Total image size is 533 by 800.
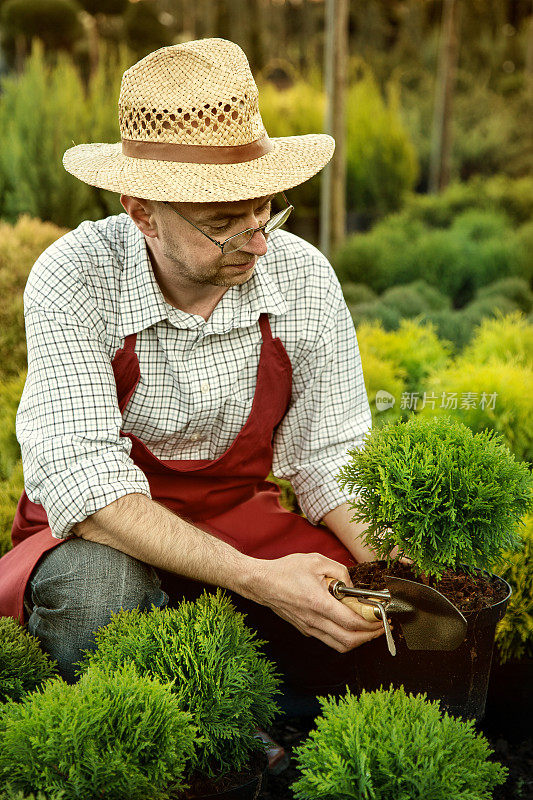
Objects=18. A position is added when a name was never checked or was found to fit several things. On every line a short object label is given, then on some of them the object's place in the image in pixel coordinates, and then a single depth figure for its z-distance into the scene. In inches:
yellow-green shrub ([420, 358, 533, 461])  117.5
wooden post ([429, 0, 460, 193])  335.6
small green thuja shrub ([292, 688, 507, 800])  58.4
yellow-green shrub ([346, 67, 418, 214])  303.4
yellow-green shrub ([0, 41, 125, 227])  168.9
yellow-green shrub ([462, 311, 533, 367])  139.6
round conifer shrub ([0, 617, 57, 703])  72.2
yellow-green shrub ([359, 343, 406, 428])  130.0
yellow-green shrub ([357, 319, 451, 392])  143.3
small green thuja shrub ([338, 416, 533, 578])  68.4
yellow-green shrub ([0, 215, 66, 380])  128.0
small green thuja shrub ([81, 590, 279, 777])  67.5
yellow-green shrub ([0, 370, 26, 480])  120.1
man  78.1
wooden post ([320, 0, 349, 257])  207.8
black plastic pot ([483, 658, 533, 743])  90.9
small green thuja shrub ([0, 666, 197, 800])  57.7
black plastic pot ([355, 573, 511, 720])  73.5
